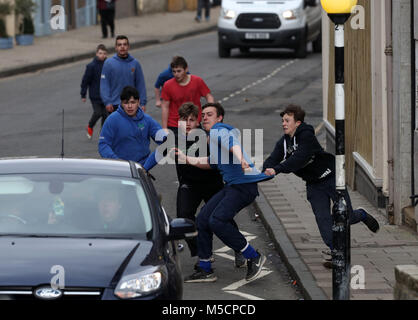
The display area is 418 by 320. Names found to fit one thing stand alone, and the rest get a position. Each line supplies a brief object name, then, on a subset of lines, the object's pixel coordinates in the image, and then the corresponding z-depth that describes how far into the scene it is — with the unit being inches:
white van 1326.3
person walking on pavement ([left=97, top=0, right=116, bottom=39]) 1576.0
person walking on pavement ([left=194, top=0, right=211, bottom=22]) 2038.9
